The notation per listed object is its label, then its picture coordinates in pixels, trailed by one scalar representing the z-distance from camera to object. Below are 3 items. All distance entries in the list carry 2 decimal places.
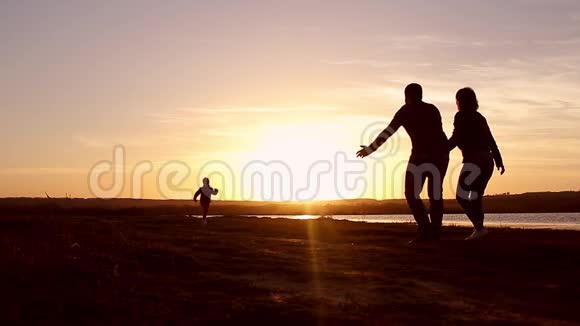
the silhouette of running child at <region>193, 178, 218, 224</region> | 30.09
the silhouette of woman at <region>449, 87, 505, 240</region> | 13.19
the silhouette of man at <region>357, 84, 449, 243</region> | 13.24
